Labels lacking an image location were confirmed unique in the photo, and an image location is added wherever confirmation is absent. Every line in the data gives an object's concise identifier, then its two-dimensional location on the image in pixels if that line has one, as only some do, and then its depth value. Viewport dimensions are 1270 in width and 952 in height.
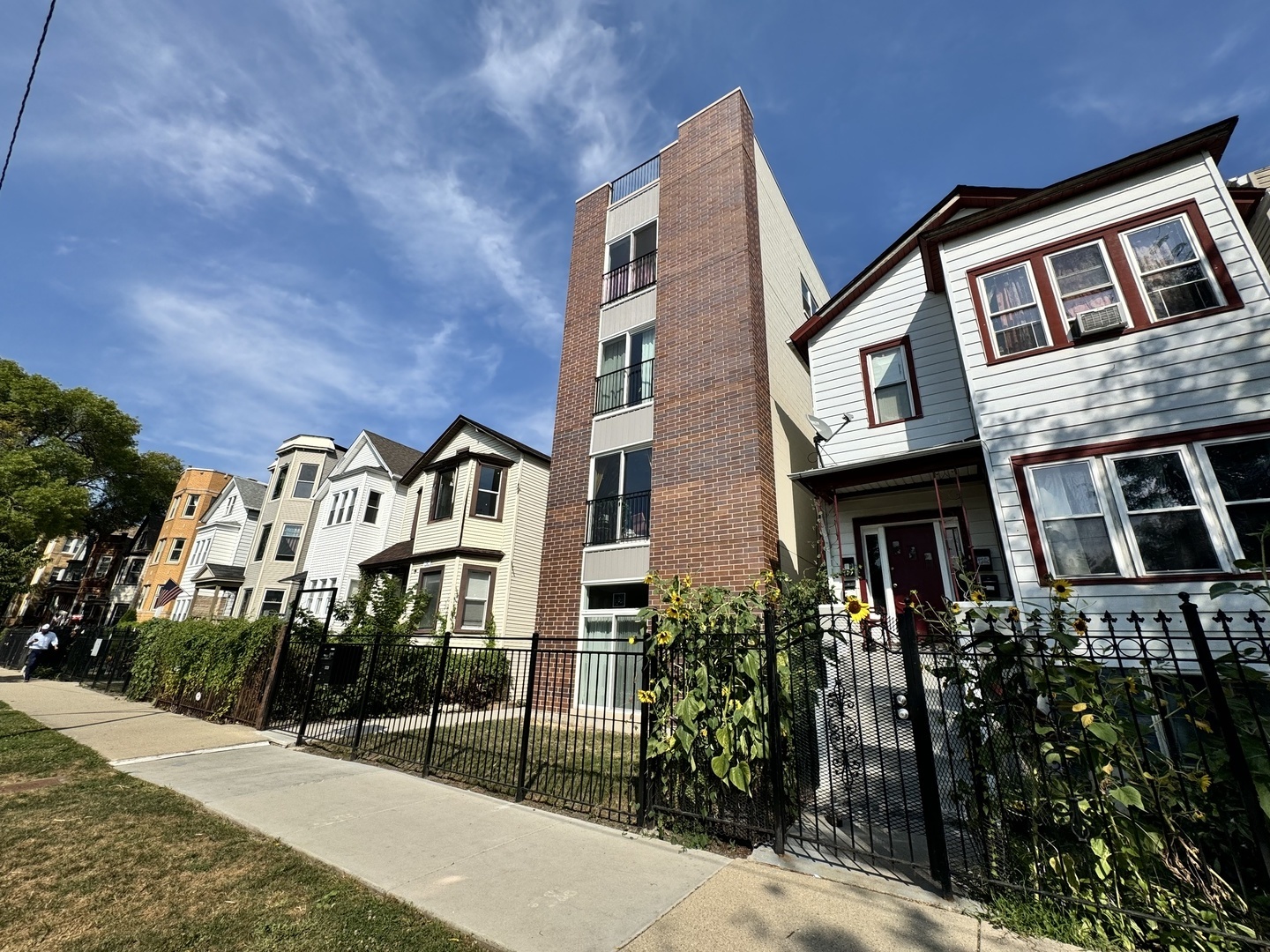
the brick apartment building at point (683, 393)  11.00
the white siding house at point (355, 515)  21.19
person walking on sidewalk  17.25
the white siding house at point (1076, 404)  6.97
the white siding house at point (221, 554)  27.50
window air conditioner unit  8.02
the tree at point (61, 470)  24.43
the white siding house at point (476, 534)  16.45
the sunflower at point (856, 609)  4.32
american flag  27.78
